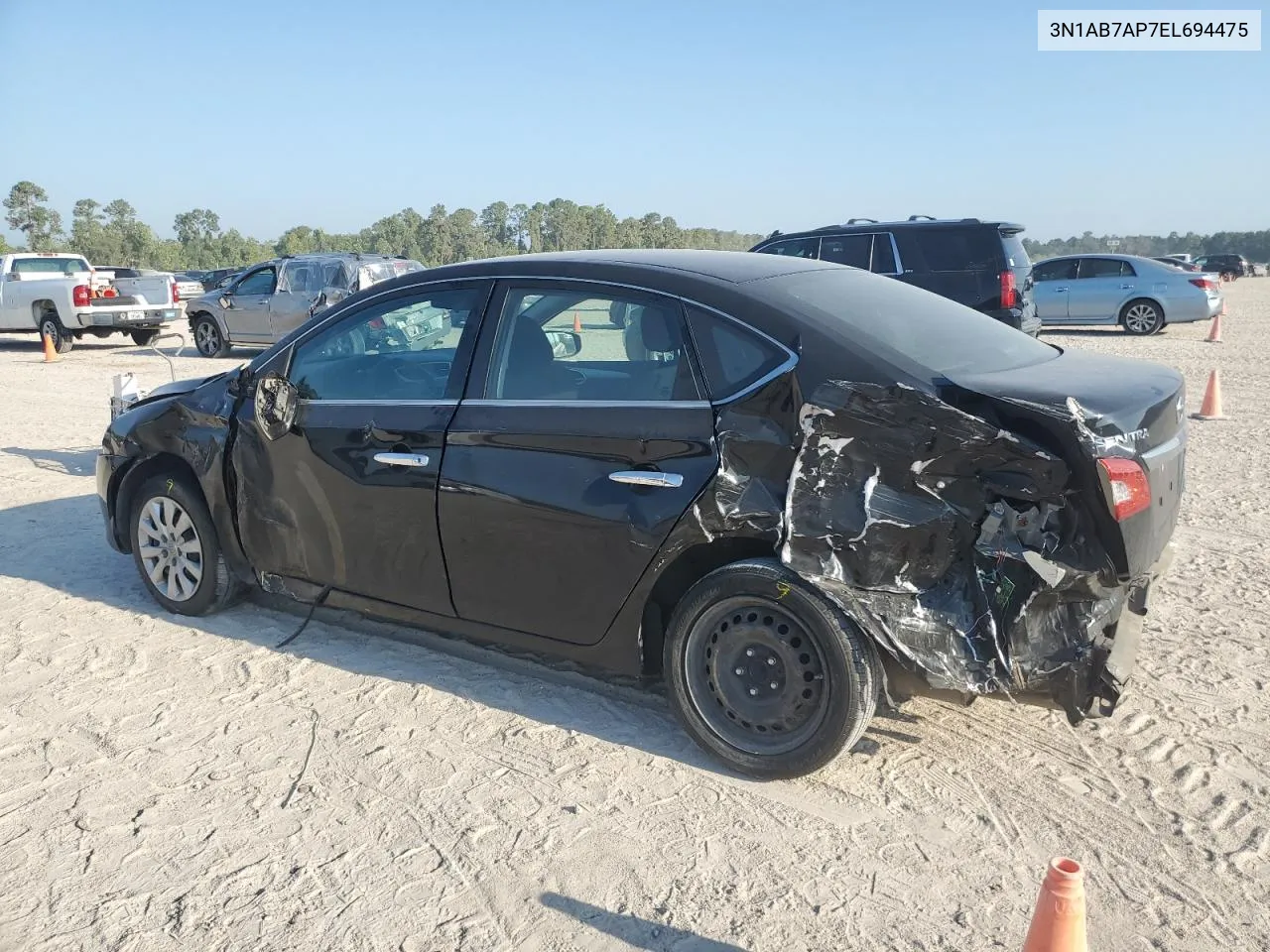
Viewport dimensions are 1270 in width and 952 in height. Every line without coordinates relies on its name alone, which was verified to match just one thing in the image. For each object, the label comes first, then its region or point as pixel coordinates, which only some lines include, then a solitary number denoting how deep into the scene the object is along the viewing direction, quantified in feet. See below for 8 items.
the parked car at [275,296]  57.98
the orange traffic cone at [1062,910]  7.79
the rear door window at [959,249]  44.78
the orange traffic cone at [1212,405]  34.86
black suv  44.55
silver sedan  65.57
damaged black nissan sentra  10.83
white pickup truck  65.36
